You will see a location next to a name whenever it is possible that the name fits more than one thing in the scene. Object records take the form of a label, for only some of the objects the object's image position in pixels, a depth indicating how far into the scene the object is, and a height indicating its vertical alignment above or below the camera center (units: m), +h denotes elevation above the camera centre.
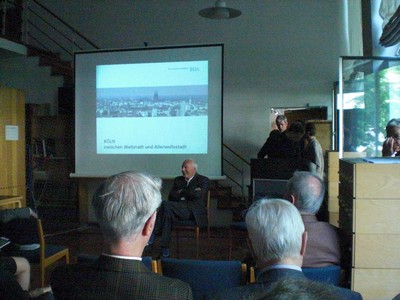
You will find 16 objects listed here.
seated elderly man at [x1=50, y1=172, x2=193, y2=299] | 1.24 -0.36
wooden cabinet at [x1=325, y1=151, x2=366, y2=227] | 3.25 -0.31
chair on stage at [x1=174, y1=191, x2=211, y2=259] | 4.48 -0.88
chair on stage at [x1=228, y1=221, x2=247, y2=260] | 3.72 -0.75
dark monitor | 4.73 -0.51
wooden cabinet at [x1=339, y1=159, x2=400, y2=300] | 1.93 -0.40
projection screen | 5.59 +0.48
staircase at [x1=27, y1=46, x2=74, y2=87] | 6.98 +1.38
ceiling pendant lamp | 5.65 +1.83
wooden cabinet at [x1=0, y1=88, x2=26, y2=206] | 5.79 +0.02
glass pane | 3.36 +0.38
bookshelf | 6.94 -0.15
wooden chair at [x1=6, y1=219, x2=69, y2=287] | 3.03 -0.85
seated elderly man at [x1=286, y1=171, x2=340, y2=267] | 2.04 -0.41
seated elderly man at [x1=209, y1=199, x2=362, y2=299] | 1.45 -0.35
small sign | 5.83 +0.15
